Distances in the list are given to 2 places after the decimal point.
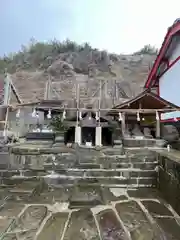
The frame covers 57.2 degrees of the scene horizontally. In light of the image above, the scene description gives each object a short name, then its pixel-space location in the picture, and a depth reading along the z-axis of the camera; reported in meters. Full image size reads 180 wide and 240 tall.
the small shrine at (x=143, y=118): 7.25
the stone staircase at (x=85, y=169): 4.45
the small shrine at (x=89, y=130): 7.17
